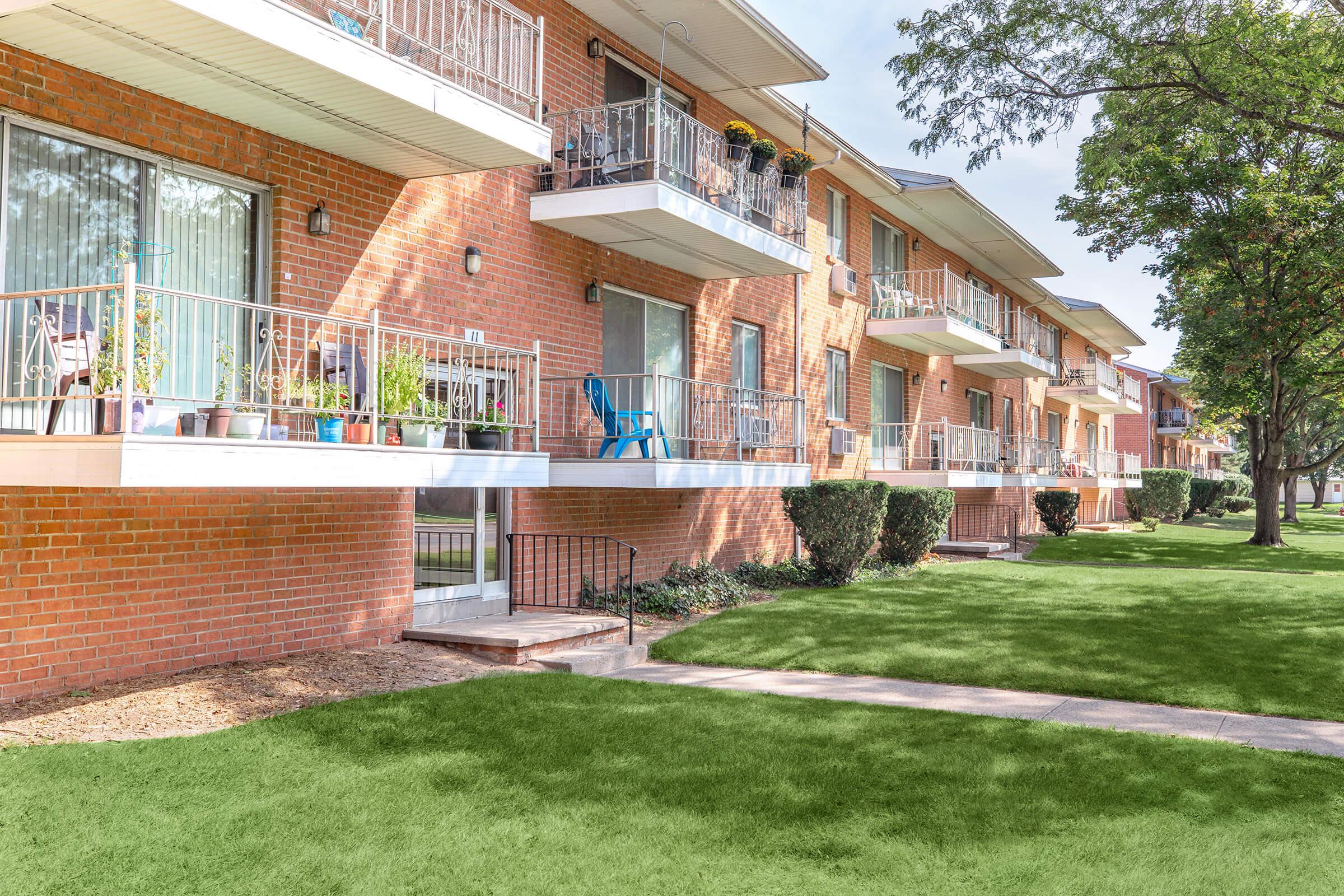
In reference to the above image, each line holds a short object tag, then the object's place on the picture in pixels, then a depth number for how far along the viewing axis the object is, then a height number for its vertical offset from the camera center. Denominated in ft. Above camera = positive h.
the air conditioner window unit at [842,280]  62.59 +11.32
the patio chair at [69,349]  20.48 +2.16
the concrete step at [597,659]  29.01 -5.85
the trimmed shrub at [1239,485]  169.78 -3.11
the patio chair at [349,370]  27.02 +2.43
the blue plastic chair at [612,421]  38.55 +1.52
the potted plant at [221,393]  22.03 +1.46
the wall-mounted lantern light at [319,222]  28.89 +6.68
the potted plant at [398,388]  26.89 +1.88
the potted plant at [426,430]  27.55 +0.76
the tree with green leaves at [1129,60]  38.78 +16.04
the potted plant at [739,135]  44.47 +14.34
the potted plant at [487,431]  29.96 +0.84
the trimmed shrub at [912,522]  56.90 -3.35
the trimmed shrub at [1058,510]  95.04 -4.23
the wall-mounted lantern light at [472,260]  34.58 +6.76
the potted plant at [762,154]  45.62 +13.92
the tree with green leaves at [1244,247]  60.23 +14.59
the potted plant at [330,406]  24.22 +1.28
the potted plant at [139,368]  20.16 +1.80
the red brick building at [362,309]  22.24 +4.72
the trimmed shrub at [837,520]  47.80 -2.72
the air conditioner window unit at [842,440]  61.40 +1.35
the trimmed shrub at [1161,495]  127.54 -3.72
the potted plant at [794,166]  48.26 +14.15
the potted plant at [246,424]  22.18 +0.70
